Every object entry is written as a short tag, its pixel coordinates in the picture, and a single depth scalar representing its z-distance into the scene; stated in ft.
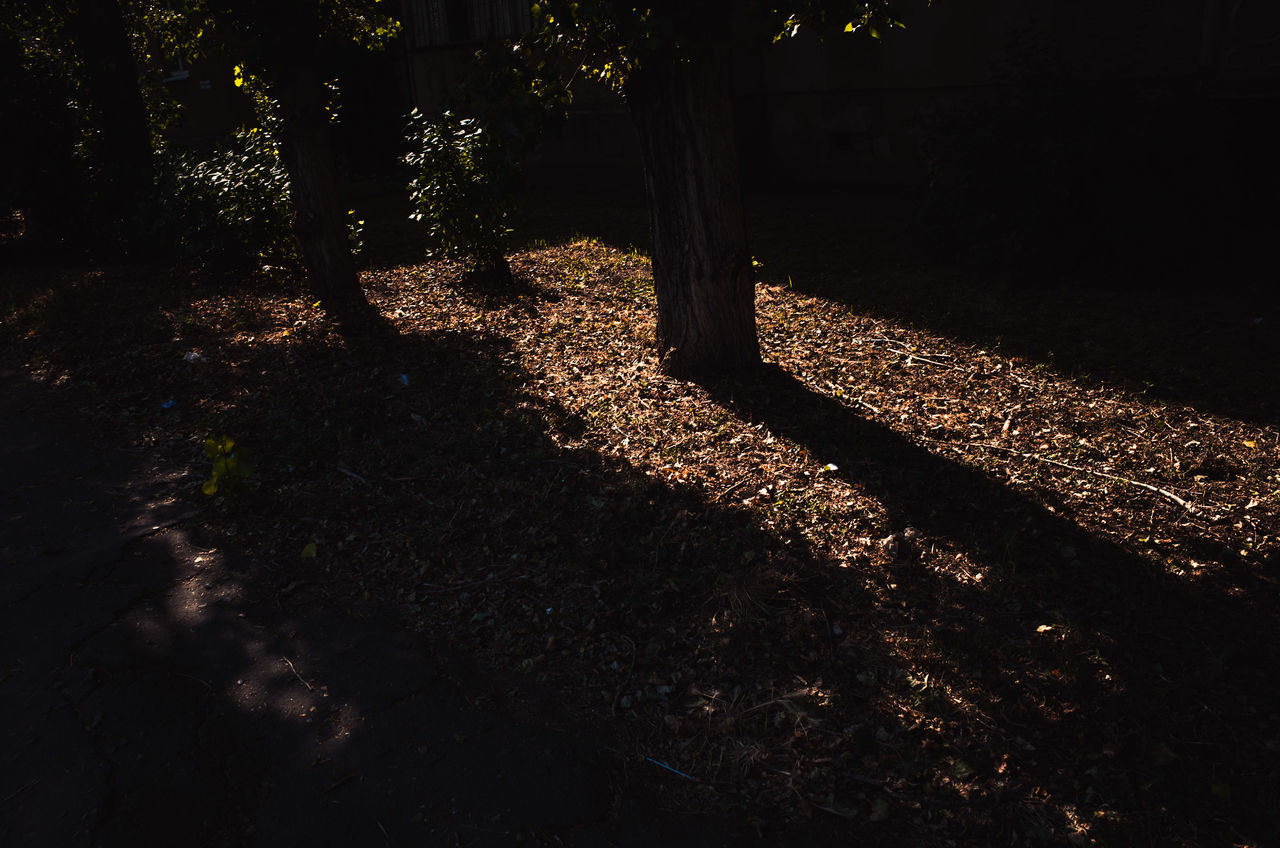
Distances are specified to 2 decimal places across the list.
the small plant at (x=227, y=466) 14.71
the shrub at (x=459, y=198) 27.07
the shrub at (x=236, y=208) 29.40
